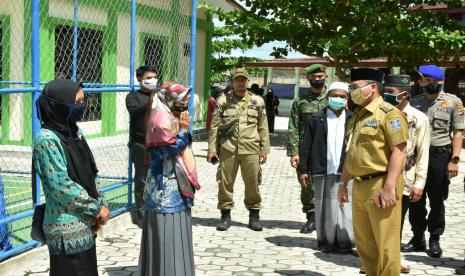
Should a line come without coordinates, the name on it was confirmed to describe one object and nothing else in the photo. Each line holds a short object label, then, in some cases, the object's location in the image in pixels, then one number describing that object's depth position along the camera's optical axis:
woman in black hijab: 3.69
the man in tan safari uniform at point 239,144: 7.58
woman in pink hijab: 4.88
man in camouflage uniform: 7.37
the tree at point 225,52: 23.44
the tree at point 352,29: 16.75
